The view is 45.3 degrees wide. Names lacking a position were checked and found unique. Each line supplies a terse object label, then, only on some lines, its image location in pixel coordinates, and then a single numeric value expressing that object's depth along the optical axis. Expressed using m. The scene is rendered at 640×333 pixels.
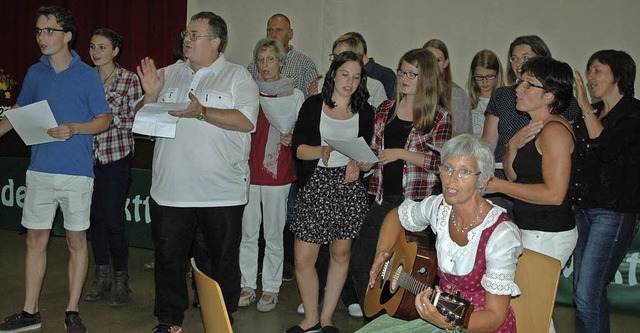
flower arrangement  7.61
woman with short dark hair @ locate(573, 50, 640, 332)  3.55
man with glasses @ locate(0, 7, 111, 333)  4.04
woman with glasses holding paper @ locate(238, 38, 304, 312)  4.81
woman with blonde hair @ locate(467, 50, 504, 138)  4.87
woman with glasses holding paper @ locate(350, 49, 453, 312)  3.93
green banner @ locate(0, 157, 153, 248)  6.14
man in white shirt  3.85
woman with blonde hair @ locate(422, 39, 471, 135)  4.57
